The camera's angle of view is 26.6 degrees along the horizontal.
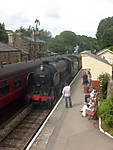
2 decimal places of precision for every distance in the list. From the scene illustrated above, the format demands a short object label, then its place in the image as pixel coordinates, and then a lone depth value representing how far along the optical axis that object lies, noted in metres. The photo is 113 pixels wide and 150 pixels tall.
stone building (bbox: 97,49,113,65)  38.21
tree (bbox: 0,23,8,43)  52.00
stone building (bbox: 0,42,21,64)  32.94
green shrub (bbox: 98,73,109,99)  15.72
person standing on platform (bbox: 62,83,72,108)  15.27
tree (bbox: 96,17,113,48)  103.81
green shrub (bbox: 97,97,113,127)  10.51
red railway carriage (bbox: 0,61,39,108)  13.88
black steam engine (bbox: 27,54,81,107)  16.48
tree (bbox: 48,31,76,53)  91.50
